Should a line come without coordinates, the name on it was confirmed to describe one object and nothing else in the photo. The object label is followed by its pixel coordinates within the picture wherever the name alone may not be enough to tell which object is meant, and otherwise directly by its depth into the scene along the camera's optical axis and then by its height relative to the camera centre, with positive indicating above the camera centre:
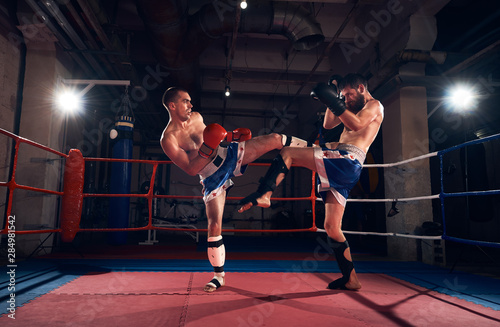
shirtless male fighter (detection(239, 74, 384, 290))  2.26 +0.32
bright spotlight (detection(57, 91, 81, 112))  5.18 +1.60
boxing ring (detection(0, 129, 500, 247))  3.54 +0.02
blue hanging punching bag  6.24 +0.38
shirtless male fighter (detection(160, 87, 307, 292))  2.35 +0.33
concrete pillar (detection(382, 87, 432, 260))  4.81 +0.52
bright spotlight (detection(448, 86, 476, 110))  5.20 +1.84
